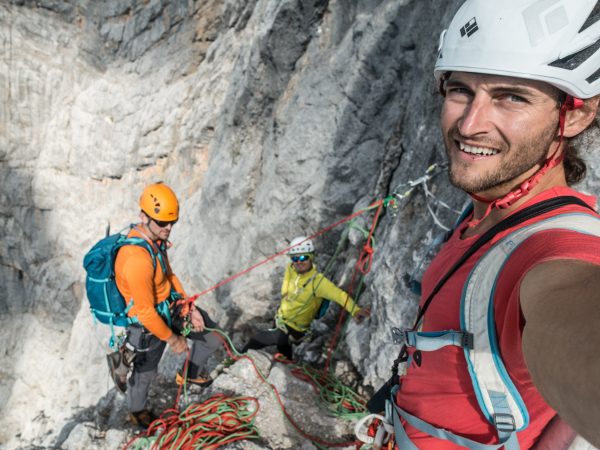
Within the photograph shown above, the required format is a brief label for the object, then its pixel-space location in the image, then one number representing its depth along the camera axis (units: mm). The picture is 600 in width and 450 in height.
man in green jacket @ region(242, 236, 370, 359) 4711
